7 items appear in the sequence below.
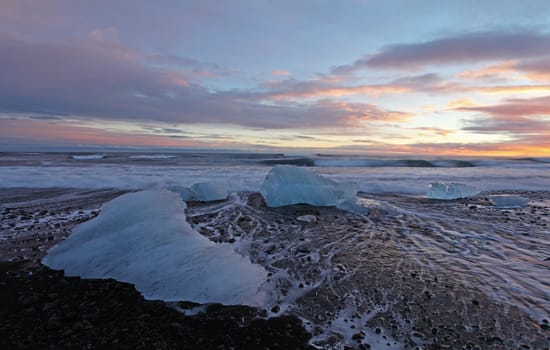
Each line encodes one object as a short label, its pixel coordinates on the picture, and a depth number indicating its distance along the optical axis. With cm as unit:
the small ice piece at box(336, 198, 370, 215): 689
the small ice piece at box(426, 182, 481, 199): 886
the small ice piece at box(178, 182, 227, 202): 812
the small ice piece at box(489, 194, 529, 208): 773
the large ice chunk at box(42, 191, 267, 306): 297
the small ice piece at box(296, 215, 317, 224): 615
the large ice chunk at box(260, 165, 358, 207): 774
